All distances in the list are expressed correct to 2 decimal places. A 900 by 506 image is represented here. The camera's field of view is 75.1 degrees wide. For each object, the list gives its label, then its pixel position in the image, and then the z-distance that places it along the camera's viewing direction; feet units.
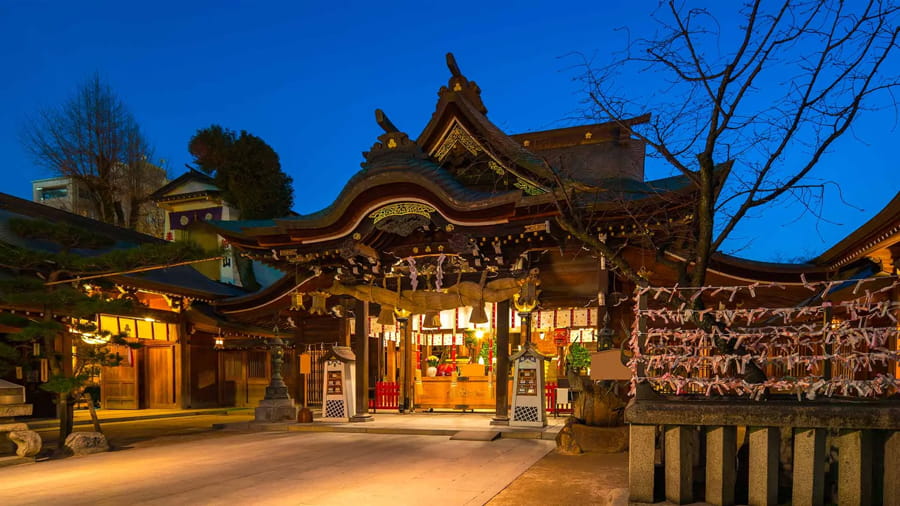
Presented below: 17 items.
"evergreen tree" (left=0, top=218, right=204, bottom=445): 34.32
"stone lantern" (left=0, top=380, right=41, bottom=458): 31.19
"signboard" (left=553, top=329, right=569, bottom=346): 53.01
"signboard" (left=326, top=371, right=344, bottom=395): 45.03
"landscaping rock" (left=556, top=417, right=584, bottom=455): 31.14
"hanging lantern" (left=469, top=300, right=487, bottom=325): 42.47
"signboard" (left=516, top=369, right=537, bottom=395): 39.34
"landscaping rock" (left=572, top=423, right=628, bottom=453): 30.83
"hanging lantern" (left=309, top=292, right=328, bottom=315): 47.91
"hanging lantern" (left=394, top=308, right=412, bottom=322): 46.23
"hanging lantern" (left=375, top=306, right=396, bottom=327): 46.44
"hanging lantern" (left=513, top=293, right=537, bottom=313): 40.27
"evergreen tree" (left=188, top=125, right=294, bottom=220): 88.69
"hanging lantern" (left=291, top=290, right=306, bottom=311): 49.96
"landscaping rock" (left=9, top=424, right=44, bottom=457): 31.48
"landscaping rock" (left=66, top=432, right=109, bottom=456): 33.71
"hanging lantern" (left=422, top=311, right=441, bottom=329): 47.03
